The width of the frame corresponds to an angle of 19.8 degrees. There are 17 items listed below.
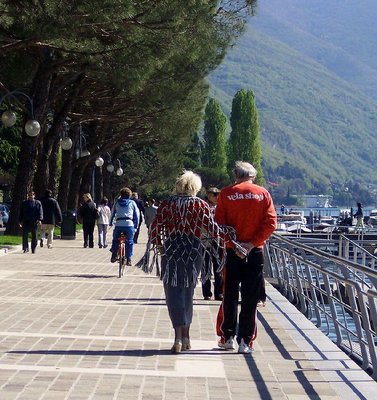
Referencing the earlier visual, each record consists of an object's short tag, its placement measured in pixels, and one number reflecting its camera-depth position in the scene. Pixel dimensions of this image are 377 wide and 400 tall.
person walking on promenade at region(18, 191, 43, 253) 26.59
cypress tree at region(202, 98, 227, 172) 132.75
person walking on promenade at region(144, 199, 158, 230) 35.21
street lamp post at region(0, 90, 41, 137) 29.02
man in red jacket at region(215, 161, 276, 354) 10.14
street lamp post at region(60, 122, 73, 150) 39.30
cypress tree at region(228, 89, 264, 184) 138.38
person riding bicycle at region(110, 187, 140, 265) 20.55
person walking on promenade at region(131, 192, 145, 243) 39.34
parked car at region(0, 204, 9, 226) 51.06
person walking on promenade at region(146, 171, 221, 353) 10.21
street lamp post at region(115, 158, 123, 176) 71.12
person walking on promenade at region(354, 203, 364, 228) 54.50
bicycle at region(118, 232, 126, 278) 20.00
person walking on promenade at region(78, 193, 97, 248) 32.44
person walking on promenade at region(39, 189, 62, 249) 29.34
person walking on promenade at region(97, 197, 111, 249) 31.70
